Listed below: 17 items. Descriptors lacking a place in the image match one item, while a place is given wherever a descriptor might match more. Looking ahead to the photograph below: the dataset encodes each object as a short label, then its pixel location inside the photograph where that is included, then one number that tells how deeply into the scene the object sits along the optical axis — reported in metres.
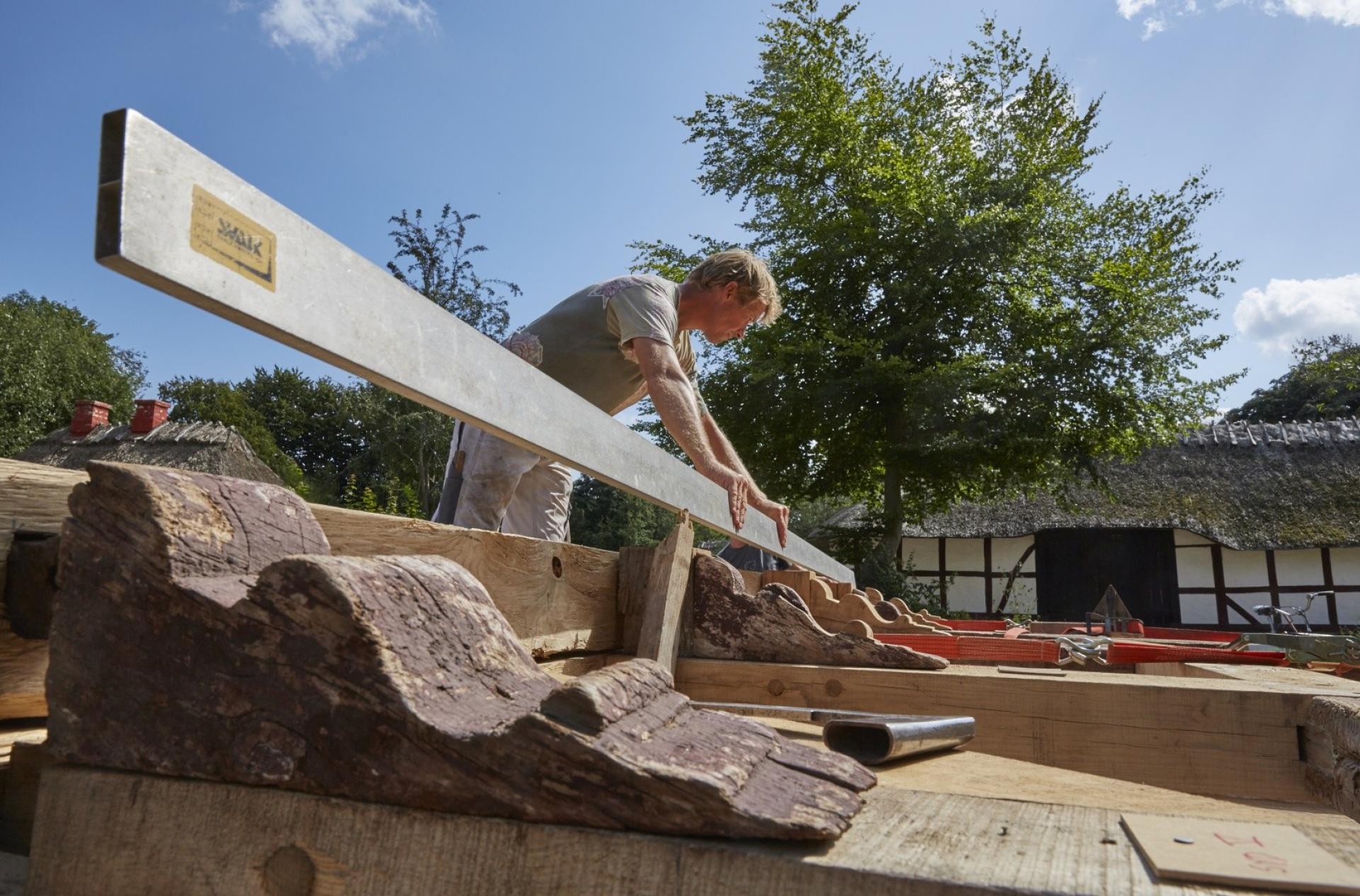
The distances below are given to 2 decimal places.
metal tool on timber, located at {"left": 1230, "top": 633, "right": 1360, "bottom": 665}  3.40
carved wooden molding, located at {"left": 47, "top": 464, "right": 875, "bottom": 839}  0.66
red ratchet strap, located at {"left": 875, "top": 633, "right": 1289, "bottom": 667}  2.88
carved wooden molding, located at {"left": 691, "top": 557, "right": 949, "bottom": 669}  1.88
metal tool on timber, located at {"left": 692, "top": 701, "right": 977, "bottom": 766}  1.19
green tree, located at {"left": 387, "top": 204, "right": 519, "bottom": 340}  30.53
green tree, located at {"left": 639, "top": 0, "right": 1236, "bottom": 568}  18.00
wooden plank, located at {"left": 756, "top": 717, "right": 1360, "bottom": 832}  0.96
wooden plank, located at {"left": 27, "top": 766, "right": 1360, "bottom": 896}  0.61
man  2.61
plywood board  0.59
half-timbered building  21.11
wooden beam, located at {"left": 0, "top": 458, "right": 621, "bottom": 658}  0.94
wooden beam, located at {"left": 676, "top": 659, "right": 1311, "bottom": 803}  1.56
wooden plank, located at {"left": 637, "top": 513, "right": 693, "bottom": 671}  1.81
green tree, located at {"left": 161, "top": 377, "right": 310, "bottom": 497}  40.28
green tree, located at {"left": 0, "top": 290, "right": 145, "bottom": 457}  34.69
